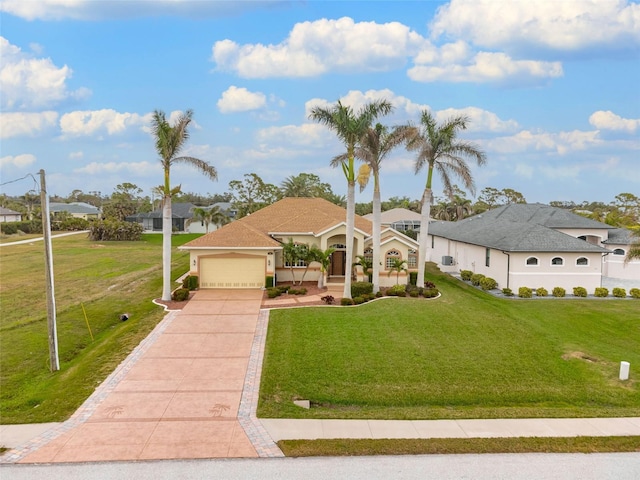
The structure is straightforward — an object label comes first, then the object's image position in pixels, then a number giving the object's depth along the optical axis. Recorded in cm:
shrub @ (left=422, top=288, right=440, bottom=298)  2470
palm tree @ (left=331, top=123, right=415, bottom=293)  2311
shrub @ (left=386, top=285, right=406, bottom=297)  2483
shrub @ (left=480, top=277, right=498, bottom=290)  2786
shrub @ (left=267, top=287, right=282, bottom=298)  2467
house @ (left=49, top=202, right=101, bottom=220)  9719
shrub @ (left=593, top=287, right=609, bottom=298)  2639
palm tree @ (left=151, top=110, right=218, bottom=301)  2231
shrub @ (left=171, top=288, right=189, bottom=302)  2373
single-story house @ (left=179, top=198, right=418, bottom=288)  2681
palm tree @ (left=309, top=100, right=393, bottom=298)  2189
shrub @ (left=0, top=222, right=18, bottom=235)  6757
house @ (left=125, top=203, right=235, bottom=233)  8088
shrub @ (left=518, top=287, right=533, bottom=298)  2589
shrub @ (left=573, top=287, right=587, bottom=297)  2631
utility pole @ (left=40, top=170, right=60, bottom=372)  1542
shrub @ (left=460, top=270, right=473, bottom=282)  3142
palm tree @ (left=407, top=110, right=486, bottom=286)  2402
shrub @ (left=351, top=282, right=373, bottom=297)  2422
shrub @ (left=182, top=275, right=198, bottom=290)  2606
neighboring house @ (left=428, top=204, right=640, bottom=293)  2684
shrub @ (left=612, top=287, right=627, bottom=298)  2636
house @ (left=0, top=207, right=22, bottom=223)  7749
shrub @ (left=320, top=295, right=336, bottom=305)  2305
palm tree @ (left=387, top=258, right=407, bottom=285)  2641
